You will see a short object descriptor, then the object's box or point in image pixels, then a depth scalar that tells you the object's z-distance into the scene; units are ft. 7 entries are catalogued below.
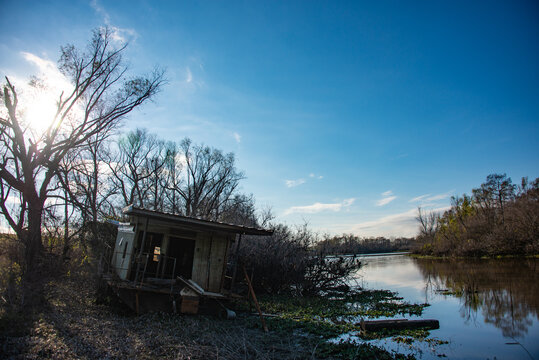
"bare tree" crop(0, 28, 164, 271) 50.61
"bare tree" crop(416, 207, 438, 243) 191.80
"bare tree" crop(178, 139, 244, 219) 138.72
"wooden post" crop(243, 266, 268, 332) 32.84
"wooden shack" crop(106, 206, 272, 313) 36.76
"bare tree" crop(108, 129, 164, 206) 112.06
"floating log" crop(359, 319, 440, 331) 32.96
